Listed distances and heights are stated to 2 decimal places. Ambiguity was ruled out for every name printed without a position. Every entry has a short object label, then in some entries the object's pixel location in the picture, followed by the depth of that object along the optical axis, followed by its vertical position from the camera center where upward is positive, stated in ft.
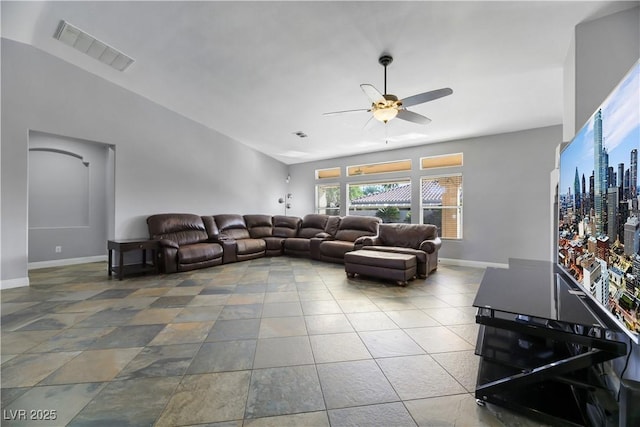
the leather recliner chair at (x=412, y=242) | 13.98 -1.81
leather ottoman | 12.42 -2.67
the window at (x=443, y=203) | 18.32 +0.78
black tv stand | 3.86 -2.74
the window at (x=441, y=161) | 18.30 +3.93
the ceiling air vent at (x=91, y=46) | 10.62 +7.46
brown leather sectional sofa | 15.61 -1.83
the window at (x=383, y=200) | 20.79 +1.17
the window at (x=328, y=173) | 24.56 +3.97
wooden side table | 13.29 -2.21
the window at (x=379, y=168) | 20.57 +3.94
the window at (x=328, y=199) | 24.97 +1.41
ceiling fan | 8.87 +4.16
